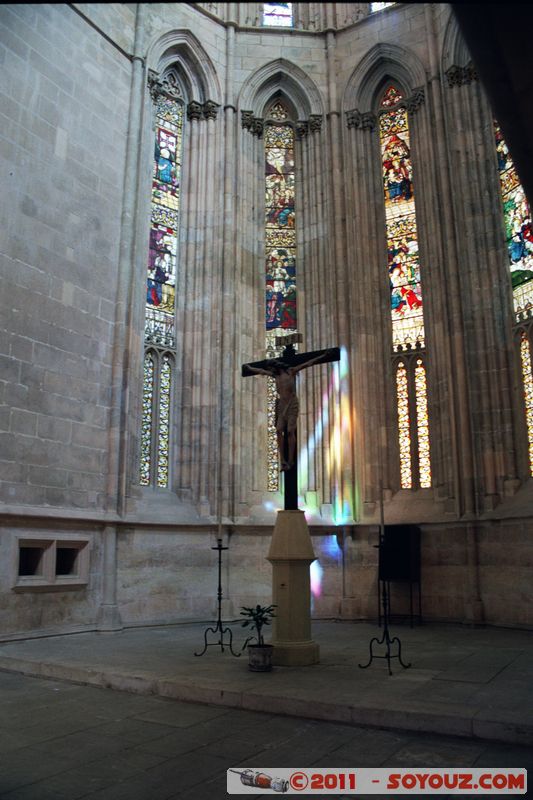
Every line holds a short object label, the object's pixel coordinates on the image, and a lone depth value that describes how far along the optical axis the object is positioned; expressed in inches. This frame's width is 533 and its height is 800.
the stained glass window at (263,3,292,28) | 692.7
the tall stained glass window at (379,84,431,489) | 563.5
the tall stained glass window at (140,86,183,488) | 549.6
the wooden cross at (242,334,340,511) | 340.5
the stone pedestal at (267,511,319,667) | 306.5
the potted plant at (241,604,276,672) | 288.2
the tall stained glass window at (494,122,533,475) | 503.8
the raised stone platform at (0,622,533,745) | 207.2
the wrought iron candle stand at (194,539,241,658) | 348.4
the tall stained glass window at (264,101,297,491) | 615.8
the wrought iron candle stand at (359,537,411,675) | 287.2
